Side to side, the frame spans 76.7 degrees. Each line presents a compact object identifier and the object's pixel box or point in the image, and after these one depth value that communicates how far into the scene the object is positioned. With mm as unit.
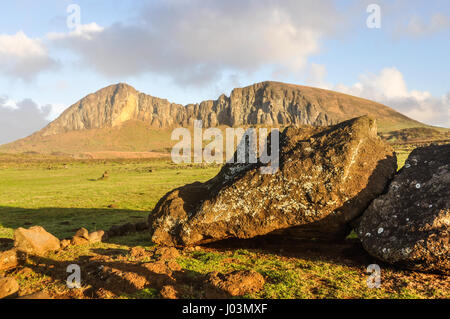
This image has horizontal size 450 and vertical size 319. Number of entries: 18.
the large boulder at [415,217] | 7809
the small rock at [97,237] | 12640
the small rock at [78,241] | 12149
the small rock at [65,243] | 11957
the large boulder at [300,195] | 9992
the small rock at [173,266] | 8864
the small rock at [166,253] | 10038
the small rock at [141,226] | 15431
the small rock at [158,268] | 8414
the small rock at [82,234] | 12477
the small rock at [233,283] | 7227
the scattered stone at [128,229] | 14678
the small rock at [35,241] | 10930
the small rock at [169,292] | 7112
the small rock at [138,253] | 10071
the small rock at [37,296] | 6490
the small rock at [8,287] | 7185
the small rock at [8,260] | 9555
